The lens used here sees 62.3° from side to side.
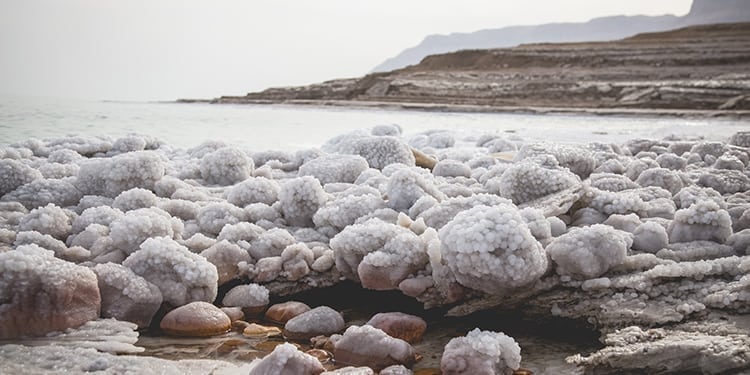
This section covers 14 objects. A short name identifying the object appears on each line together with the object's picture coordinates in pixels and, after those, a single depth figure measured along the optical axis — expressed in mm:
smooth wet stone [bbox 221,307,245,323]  1693
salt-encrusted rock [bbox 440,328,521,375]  1311
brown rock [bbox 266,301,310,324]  1702
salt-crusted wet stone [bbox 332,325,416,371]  1406
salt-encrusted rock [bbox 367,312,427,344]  1549
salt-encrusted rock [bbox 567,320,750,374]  1229
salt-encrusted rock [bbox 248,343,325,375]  1264
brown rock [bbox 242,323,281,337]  1610
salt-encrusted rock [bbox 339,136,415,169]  3336
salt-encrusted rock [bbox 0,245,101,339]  1398
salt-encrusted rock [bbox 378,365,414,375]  1343
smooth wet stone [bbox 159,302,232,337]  1580
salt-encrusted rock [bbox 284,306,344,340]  1601
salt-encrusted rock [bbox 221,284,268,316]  1770
